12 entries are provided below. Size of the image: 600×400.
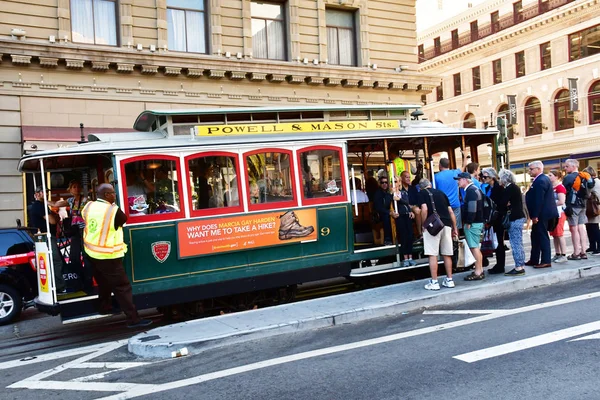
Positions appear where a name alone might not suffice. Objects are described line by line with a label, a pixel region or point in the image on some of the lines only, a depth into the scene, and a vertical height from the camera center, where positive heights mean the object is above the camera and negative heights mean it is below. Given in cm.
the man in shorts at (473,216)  883 -46
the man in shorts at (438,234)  851 -69
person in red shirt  1048 -89
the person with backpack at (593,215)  1085 -68
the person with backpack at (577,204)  1062 -44
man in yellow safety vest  739 -50
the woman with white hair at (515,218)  922 -57
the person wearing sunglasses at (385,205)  1002 -24
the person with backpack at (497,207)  948 -37
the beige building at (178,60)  1600 +458
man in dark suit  960 -43
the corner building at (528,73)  3500 +785
